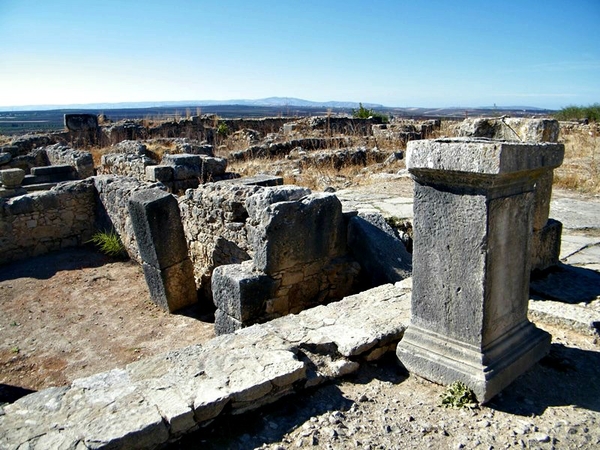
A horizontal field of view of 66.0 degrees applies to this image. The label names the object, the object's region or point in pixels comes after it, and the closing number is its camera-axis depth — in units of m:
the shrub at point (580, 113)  24.81
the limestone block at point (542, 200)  3.89
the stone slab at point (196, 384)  2.24
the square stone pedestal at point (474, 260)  2.41
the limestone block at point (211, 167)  9.06
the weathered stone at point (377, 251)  4.98
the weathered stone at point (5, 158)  13.80
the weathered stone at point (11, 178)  9.73
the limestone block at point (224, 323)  4.73
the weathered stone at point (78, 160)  12.14
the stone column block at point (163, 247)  5.99
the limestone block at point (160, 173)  8.60
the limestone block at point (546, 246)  4.05
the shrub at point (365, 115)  23.85
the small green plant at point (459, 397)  2.56
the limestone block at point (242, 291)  4.60
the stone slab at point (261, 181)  6.50
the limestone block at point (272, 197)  4.92
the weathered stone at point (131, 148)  12.11
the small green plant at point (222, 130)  20.14
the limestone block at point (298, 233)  4.66
